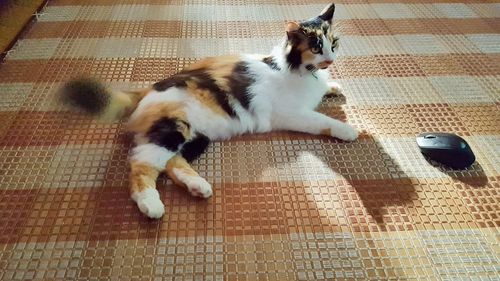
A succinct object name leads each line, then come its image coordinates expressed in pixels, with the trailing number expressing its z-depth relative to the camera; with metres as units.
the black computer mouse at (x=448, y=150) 1.18
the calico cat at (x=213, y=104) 1.12
